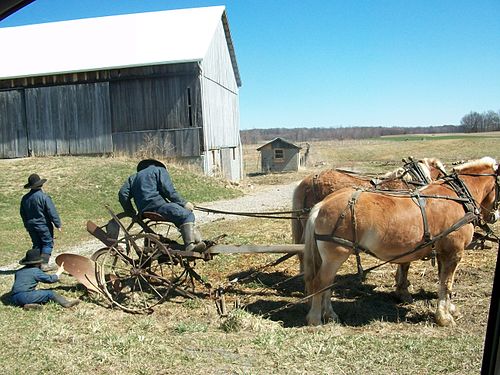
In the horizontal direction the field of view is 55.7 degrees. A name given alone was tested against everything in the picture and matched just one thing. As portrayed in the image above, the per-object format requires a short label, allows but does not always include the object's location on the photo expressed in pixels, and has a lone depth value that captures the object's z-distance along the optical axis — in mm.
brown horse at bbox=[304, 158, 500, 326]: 5422
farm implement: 6395
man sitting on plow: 6594
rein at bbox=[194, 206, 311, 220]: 7272
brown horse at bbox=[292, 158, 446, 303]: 7512
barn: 22438
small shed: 34281
